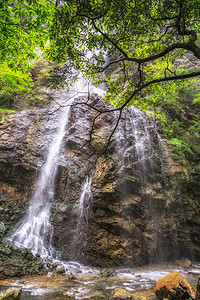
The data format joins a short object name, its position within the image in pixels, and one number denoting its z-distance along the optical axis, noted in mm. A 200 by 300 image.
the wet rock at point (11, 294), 3191
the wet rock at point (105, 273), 6561
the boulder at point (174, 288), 4074
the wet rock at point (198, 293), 2745
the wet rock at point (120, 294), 4703
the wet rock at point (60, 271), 6368
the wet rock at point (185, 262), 7977
